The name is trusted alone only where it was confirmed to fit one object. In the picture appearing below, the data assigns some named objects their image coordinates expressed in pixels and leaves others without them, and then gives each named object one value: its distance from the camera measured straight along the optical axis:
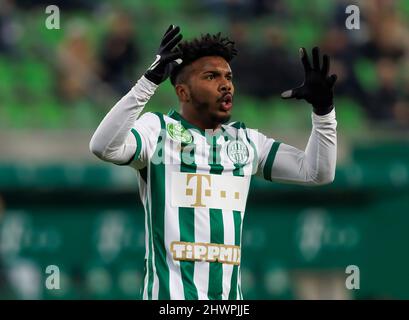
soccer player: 5.83
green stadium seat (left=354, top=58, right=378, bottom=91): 14.12
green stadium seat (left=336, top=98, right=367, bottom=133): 13.22
